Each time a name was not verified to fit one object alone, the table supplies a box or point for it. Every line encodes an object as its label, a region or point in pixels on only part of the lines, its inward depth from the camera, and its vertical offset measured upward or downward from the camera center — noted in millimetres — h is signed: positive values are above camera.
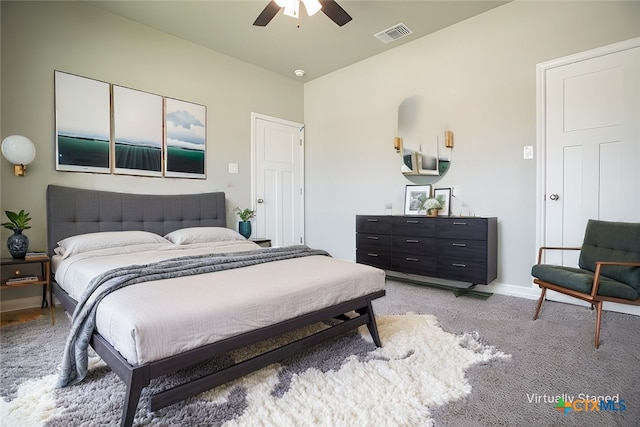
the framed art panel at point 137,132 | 3471 +860
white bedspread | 1259 -452
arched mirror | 3783 +747
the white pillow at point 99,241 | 2729 -306
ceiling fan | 2598 +1676
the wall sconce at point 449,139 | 3686 +787
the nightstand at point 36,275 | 2561 -606
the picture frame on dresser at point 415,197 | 3881 +120
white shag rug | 1387 -925
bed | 1266 -453
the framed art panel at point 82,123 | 3115 +858
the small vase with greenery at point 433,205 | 3623 +18
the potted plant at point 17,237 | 2631 -249
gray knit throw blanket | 1505 -409
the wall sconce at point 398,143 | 4129 +829
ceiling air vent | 3700 +2099
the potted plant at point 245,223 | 4297 -221
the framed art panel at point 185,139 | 3861 +863
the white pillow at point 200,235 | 3328 -309
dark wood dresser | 3152 -431
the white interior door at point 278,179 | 4789 +444
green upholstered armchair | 2139 -495
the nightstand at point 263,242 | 4211 -474
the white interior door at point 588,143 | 2703 +572
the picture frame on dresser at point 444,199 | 3697 +89
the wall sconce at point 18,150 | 2672 +493
